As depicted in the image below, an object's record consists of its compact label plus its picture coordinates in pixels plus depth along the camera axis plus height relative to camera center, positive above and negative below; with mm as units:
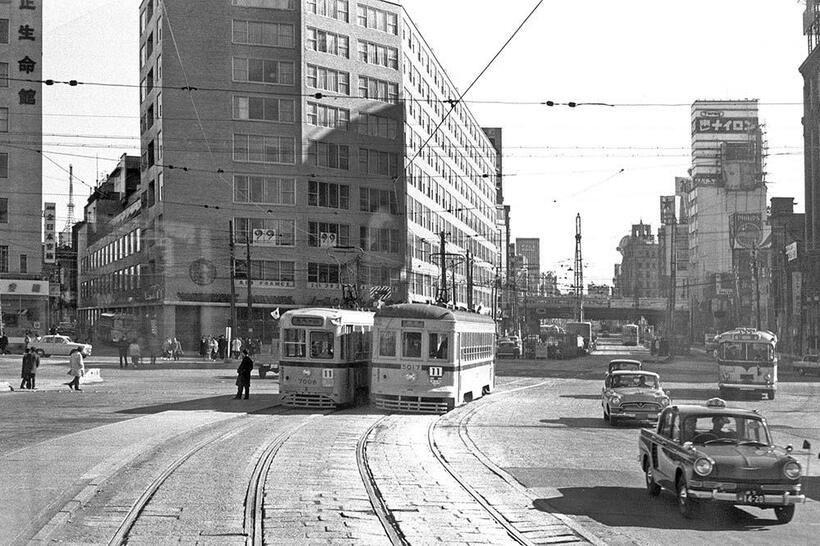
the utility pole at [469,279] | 66625 +2549
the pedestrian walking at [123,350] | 57875 -1872
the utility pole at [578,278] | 111562 +4232
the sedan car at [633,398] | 26781 -2151
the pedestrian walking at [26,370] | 37188 -1926
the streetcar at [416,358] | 28656 -1184
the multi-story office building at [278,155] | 69438 +11649
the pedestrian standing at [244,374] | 32688 -1873
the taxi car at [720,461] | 12648 -1854
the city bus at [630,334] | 130500 -2336
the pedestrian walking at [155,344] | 71000 -1937
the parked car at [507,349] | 87688 -2816
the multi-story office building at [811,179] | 82438 +11535
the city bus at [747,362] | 38969 -1786
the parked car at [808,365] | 60031 -2919
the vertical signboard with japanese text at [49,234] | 72438 +5889
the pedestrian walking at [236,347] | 65375 -1935
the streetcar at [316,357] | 29156 -1176
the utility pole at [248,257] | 61612 +3572
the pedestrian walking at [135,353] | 57909 -2044
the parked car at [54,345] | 69000 -1900
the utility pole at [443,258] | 52788 +3215
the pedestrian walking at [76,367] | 37844 -1844
